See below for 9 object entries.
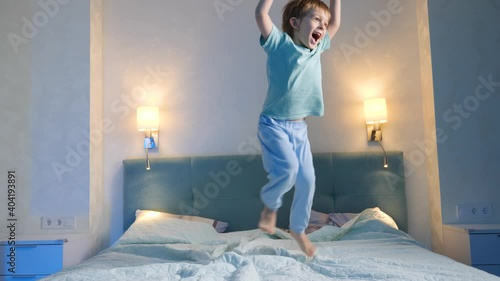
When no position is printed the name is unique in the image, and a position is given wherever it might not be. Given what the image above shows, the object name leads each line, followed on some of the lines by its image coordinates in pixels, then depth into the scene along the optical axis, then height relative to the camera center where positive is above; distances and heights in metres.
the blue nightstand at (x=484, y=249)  2.71 -0.49
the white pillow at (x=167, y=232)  2.86 -0.36
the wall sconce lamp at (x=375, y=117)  3.39 +0.35
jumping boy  1.68 +0.26
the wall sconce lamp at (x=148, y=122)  3.38 +0.37
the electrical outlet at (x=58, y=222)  3.18 -0.31
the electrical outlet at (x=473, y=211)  3.13 -0.31
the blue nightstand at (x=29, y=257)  2.81 -0.47
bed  2.07 -0.37
